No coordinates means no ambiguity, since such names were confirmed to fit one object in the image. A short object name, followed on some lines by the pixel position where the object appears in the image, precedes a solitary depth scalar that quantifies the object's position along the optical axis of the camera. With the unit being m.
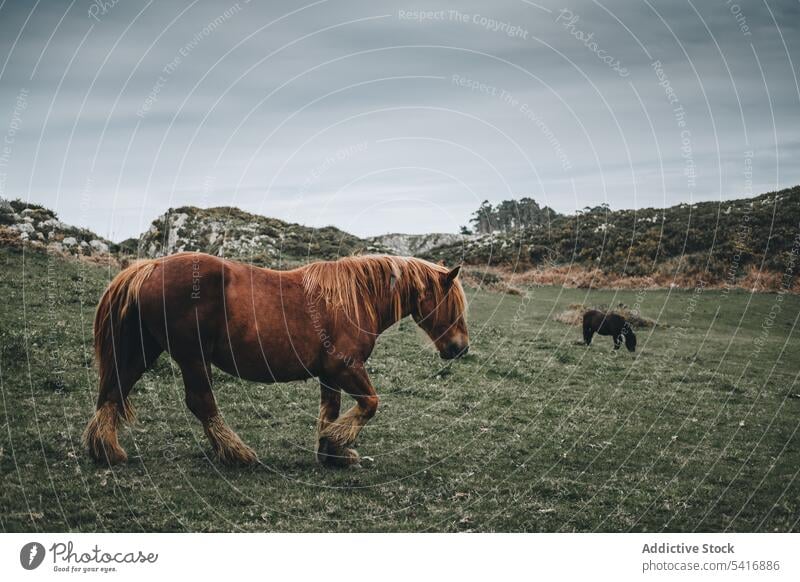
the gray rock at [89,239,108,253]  22.69
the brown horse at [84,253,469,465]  7.05
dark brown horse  17.89
